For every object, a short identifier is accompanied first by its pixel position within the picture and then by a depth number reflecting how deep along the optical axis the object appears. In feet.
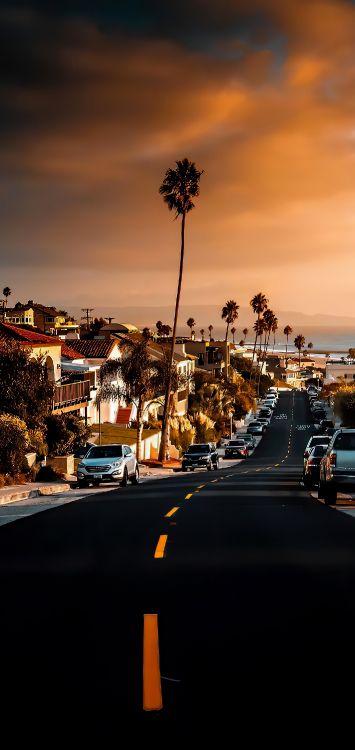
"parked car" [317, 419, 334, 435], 353.92
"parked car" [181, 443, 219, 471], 197.36
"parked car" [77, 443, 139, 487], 112.06
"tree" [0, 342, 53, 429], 135.44
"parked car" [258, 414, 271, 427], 397.84
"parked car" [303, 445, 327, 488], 103.10
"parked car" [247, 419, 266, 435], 368.89
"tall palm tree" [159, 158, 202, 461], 219.61
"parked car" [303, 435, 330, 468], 121.80
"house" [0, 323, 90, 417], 180.04
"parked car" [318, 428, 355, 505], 73.20
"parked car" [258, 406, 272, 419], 437.99
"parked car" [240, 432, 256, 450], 309.65
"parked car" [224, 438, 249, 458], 275.59
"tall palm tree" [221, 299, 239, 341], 477.36
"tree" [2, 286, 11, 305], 644.69
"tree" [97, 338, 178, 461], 199.00
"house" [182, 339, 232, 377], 482.61
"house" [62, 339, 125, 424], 216.74
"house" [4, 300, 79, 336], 487.61
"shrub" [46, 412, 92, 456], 153.11
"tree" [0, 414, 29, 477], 108.58
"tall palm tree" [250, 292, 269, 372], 506.07
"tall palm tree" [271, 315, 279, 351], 546.59
